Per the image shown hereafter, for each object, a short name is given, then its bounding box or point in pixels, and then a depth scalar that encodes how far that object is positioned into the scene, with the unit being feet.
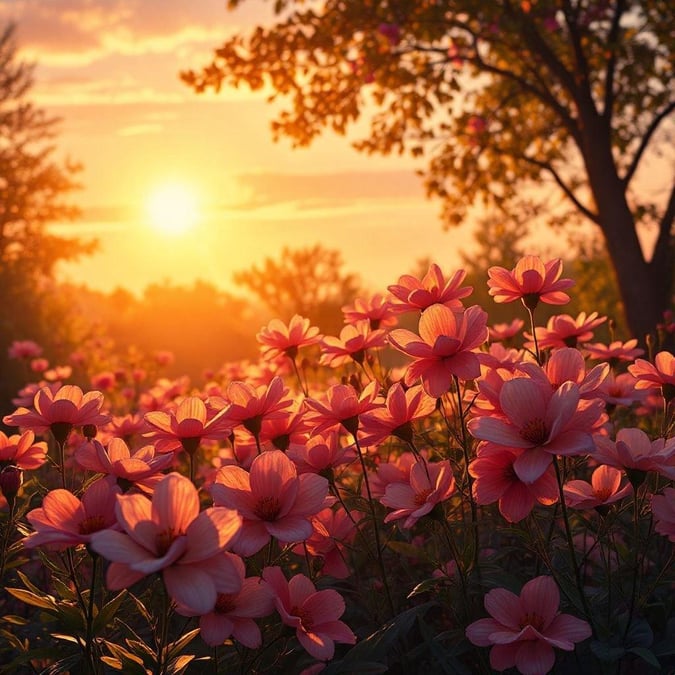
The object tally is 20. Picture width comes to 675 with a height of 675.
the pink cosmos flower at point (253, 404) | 6.74
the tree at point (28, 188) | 93.15
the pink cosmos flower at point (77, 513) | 4.81
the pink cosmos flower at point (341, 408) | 6.58
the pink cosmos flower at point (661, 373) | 6.98
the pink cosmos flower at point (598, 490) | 6.17
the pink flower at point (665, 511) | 6.05
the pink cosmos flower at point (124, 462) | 5.56
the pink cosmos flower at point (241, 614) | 4.97
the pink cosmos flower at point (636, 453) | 5.54
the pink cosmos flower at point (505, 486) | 5.56
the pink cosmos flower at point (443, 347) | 6.22
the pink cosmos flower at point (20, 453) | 7.11
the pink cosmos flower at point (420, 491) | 5.77
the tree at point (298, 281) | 125.29
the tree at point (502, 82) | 32.07
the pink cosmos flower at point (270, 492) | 5.44
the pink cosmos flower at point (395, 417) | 6.43
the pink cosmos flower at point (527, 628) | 5.36
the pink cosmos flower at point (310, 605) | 5.57
